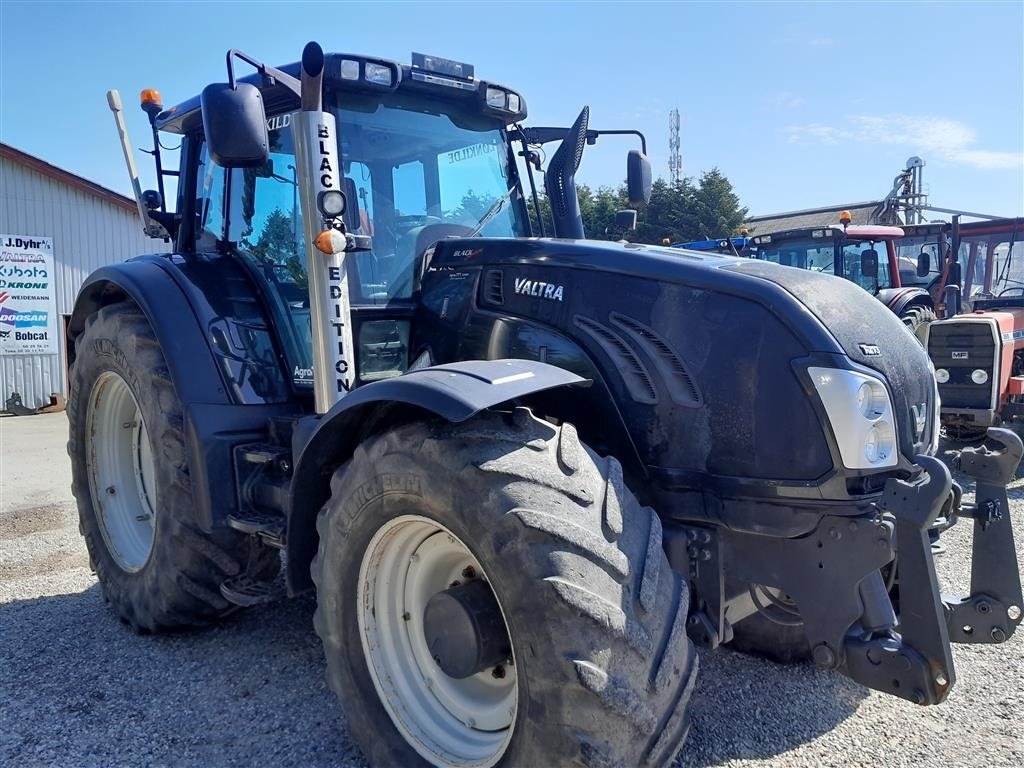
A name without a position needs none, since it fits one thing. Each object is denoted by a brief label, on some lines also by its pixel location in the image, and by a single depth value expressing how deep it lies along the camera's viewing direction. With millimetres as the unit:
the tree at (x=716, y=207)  32062
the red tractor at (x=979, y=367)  8023
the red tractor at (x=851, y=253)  10703
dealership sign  14219
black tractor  2262
